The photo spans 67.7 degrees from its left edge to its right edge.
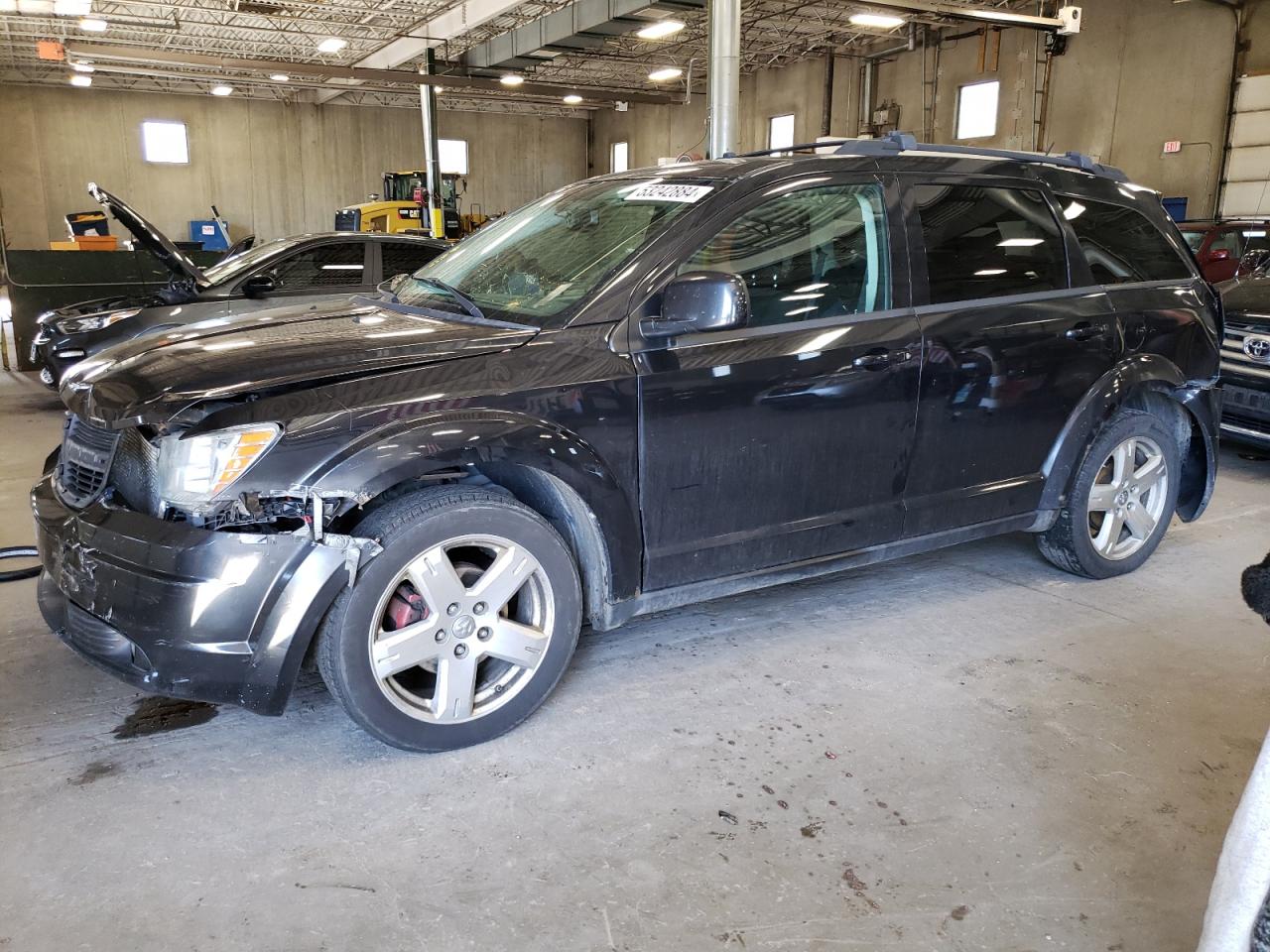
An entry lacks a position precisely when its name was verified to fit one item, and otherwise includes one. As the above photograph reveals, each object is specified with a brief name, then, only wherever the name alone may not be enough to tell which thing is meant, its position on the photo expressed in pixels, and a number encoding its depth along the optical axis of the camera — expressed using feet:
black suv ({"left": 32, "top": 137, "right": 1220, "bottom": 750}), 7.86
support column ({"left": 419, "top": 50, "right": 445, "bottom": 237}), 58.03
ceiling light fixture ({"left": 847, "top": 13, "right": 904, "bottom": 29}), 53.26
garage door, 44.24
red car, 32.24
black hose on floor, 13.01
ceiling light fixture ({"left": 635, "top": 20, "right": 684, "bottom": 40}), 51.01
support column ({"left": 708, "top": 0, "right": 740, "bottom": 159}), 29.66
